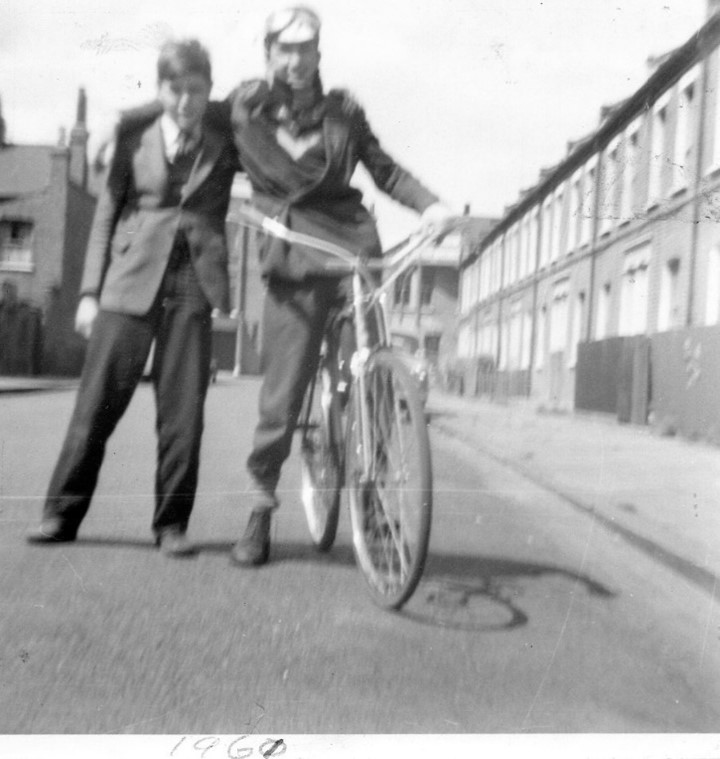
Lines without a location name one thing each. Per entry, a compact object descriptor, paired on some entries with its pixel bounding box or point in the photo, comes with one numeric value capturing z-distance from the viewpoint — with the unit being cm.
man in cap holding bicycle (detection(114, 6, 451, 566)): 281
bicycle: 280
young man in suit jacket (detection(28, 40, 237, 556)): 278
